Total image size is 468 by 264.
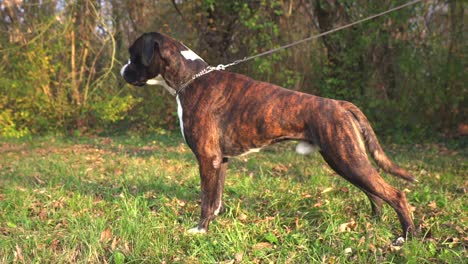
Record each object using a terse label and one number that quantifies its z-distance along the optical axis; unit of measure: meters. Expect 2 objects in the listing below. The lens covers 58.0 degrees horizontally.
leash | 3.92
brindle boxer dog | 3.41
